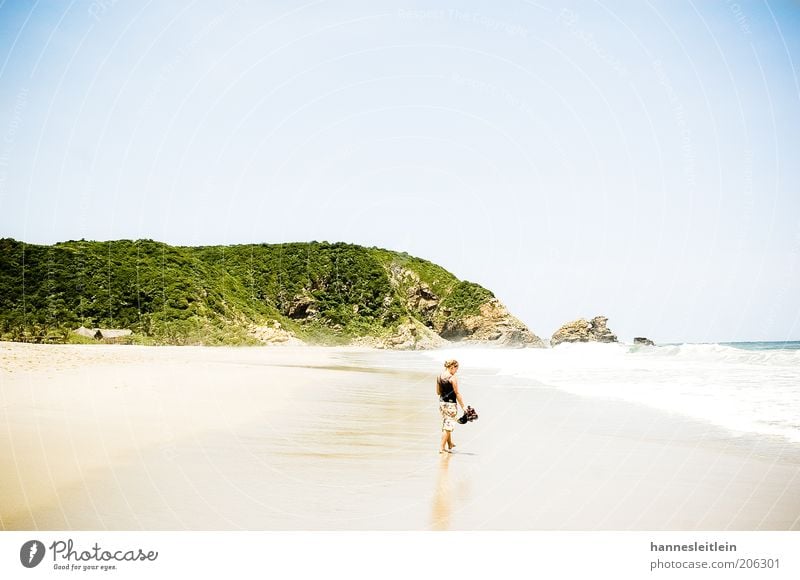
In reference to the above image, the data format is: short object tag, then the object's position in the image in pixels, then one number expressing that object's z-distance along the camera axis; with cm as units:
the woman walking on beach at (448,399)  939
